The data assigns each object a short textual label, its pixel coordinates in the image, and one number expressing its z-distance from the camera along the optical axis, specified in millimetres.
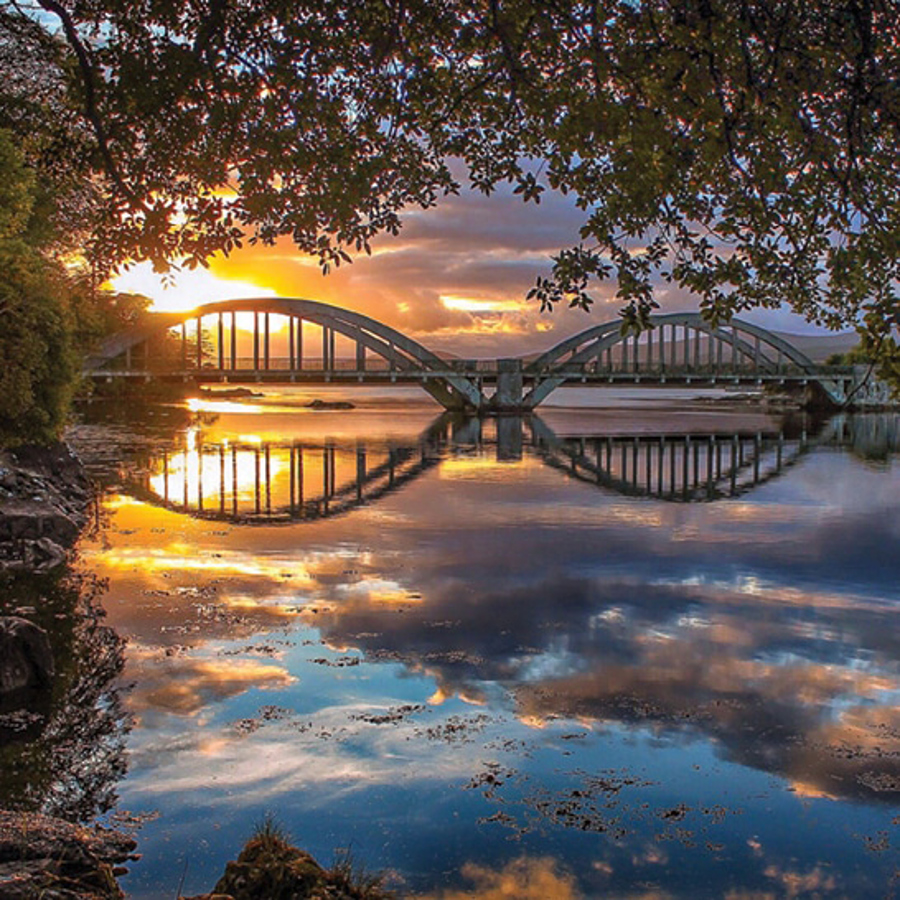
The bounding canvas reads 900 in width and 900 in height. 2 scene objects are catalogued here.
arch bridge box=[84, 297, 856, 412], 90312
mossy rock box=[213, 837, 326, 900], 5820
